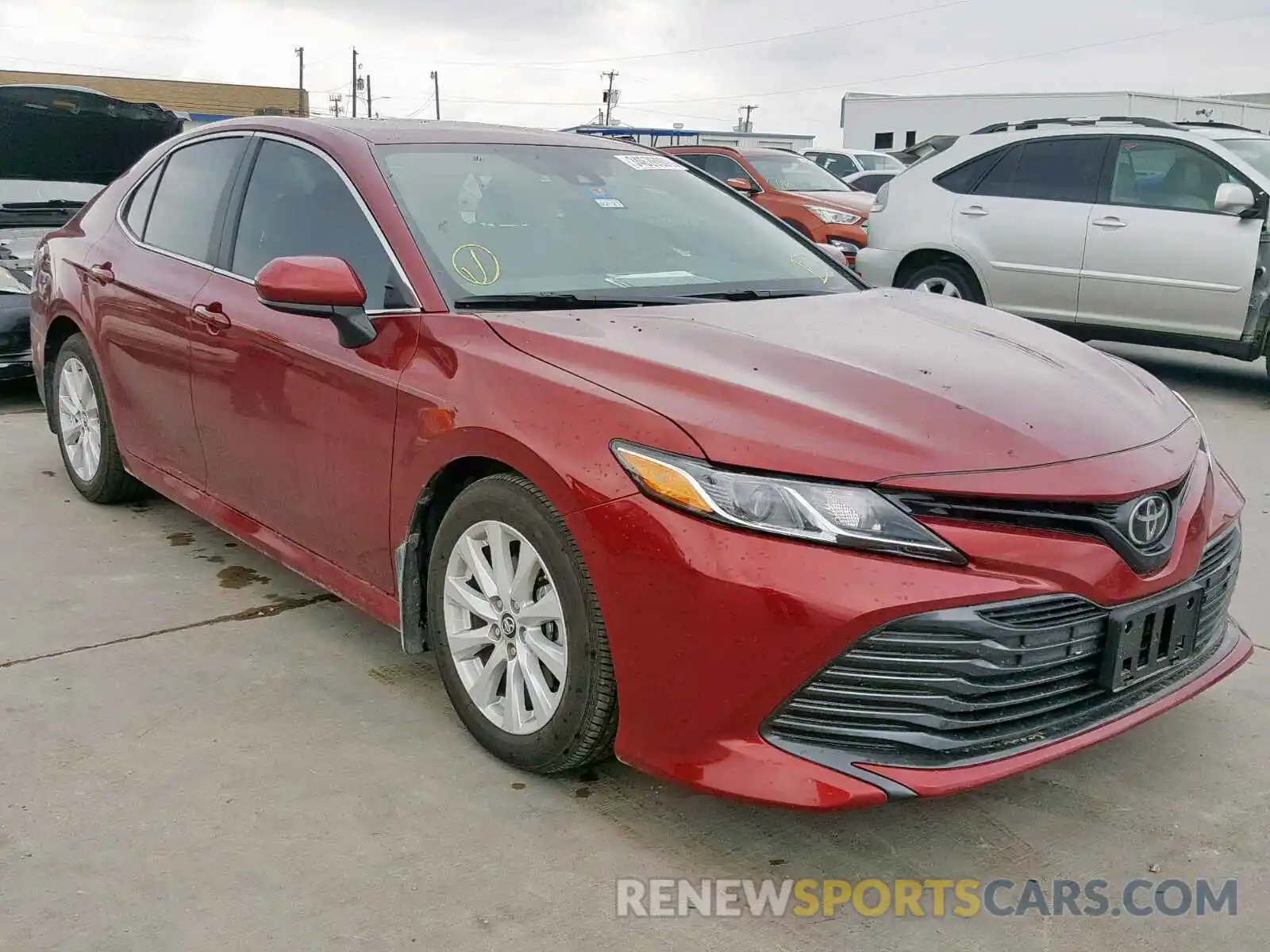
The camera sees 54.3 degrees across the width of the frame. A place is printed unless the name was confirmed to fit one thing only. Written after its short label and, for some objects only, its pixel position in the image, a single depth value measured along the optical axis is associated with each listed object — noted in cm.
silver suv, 740
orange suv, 1184
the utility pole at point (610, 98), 7684
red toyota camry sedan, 235
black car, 721
